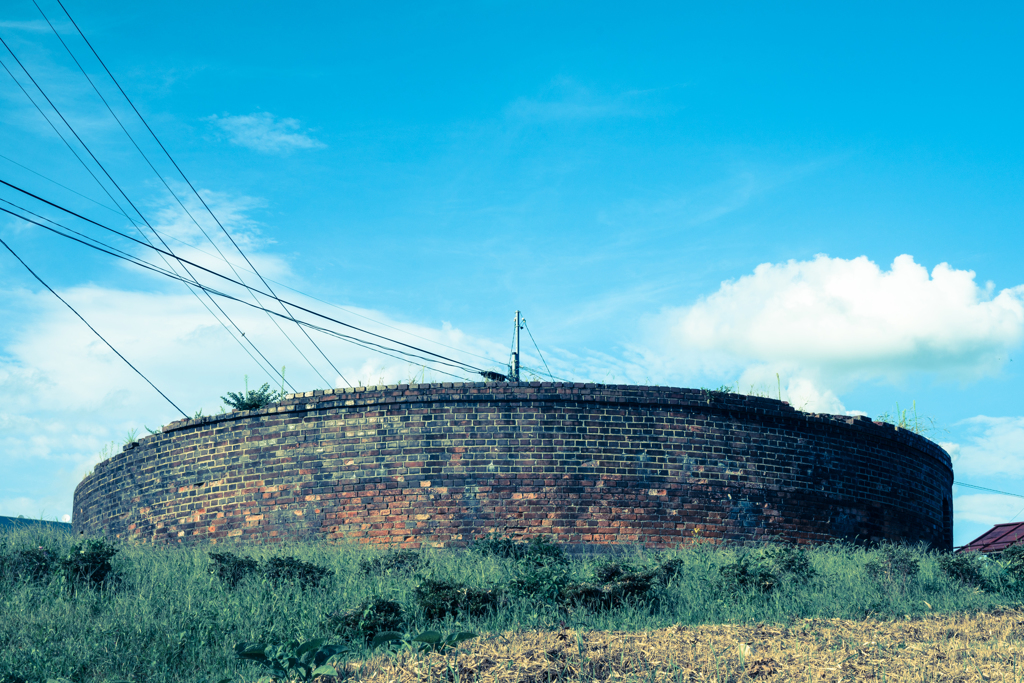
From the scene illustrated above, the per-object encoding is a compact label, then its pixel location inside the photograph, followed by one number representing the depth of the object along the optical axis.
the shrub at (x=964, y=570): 10.02
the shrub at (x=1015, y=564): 10.20
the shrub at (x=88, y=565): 9.28
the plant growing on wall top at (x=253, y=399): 14.27
